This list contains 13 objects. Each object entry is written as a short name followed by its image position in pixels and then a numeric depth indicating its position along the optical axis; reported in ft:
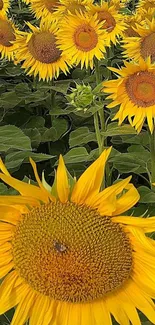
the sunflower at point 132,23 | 5.85
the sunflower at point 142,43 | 5.24
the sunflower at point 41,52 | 6.22
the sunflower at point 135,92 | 4.48
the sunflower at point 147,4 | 6.28
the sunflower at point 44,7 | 7.02
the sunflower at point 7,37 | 6.56
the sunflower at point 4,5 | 7.37
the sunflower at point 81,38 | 5.81
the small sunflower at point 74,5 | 6.05
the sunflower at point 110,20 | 5.91
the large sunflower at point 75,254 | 2.91
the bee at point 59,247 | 2.84
